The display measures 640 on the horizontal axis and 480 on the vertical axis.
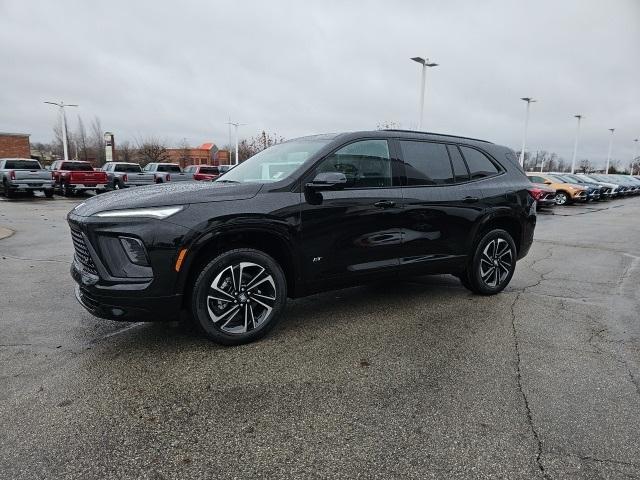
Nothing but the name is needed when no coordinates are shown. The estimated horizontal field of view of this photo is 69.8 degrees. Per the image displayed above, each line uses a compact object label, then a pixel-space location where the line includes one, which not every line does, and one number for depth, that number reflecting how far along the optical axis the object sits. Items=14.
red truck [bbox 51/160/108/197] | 23.05
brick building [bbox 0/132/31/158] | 44.00
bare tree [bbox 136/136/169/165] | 57.81
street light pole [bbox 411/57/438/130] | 25.50
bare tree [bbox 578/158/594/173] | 98.32
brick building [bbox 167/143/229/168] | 68.98
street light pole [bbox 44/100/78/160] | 43.29
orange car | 23.61
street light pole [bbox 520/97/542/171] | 40.71
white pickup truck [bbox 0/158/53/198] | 20.75
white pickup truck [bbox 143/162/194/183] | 26.20
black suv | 3.38
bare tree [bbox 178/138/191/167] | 66.12
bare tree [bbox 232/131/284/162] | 55.72
